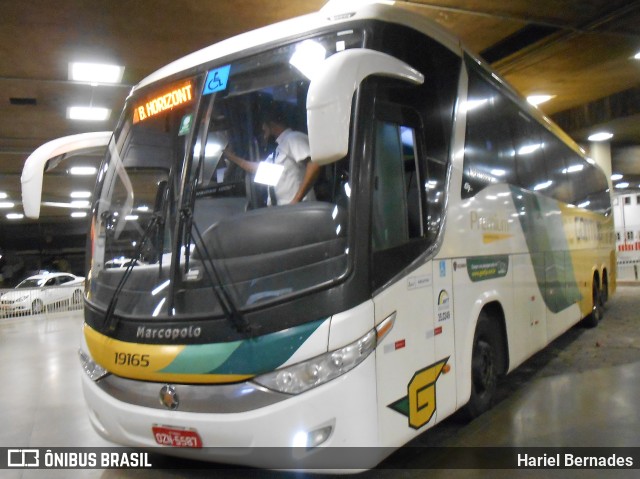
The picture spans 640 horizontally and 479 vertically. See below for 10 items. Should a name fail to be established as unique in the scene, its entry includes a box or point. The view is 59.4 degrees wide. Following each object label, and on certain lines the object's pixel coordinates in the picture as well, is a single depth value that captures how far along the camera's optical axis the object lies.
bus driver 4.02
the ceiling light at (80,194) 24.38
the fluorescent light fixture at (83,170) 17.94
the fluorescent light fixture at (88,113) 12.26
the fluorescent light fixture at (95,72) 9.88
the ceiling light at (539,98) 14.30
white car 19.33
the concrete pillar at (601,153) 19.23
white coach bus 3.32
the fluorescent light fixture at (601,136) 17.42
